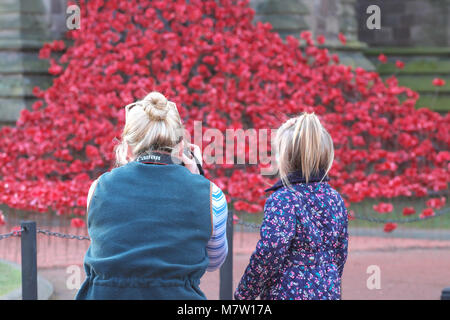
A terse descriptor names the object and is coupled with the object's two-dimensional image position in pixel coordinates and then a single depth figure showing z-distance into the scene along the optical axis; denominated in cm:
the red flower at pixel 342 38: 1781
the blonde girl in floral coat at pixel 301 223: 493
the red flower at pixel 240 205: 1348
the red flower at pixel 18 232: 733
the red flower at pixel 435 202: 1474
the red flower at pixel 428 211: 1351
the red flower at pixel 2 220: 1344
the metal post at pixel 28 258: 725
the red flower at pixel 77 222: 1295
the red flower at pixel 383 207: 1416
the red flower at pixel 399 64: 1850
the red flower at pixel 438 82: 1820
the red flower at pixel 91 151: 1505
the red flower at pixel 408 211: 1412
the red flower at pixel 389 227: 1282
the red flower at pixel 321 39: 1717
